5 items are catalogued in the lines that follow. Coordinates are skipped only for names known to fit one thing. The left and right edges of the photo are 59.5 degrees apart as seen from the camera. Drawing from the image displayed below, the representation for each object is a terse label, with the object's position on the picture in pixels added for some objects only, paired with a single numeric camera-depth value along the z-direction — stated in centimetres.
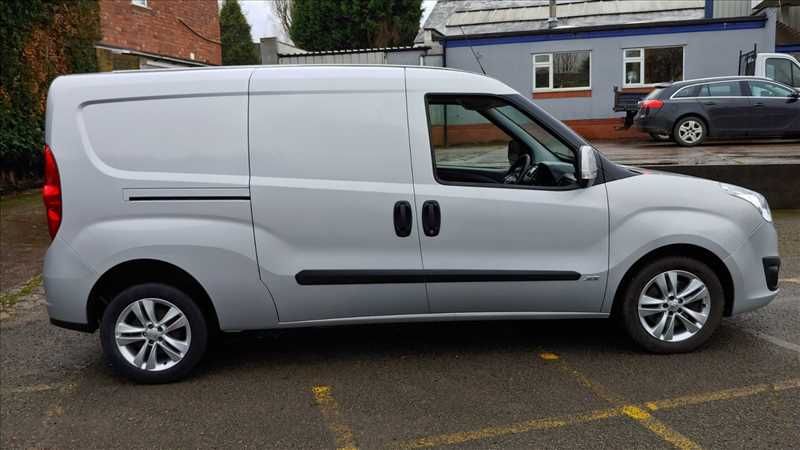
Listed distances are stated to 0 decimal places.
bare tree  4619
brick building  1567
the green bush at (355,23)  3027
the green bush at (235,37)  3734
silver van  414
